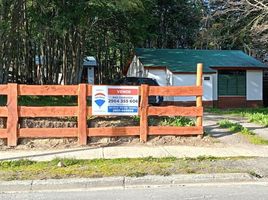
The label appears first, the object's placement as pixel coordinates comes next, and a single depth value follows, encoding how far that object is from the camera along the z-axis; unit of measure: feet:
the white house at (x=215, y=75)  102.42
